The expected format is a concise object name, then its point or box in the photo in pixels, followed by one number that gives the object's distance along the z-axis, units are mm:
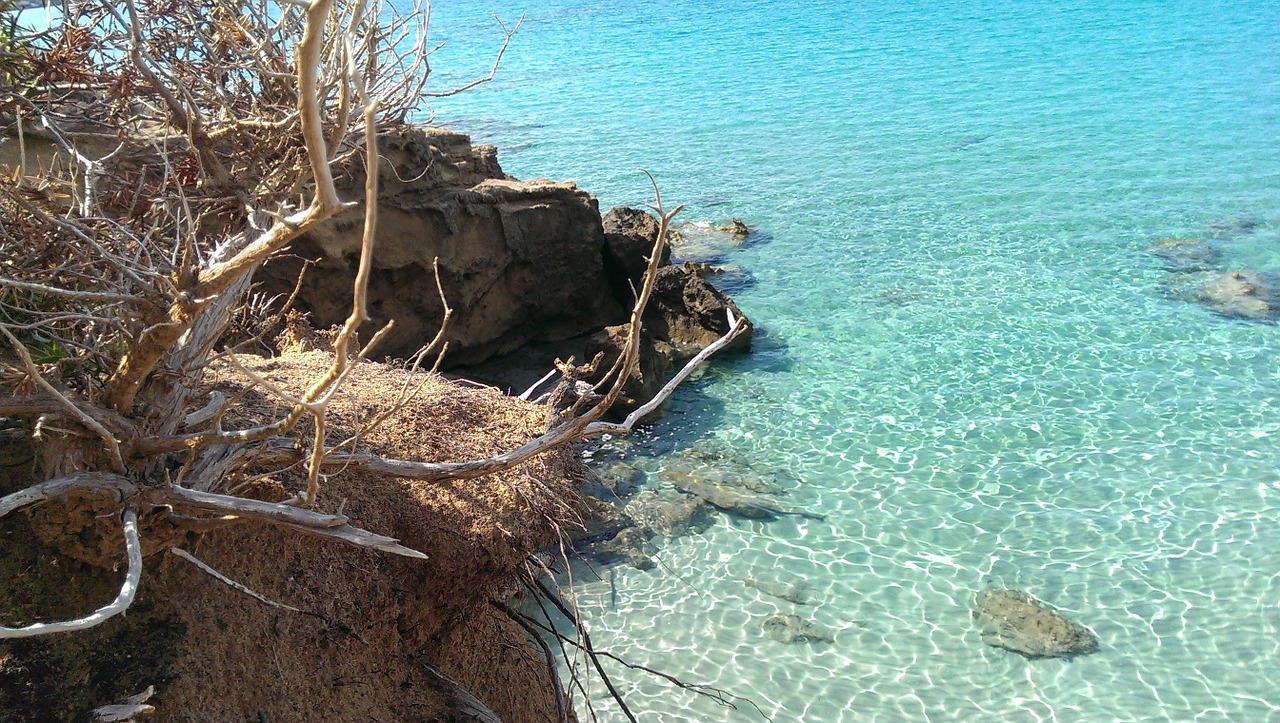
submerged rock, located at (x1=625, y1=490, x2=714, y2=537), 9469
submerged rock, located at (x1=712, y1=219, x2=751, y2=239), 17562
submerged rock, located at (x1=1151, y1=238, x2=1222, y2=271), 14602
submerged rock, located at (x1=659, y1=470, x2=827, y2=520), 9703
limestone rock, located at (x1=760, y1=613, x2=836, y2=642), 8141
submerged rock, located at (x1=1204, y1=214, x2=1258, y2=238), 15602
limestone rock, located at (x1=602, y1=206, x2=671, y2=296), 13086
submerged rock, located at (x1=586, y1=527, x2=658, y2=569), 9086
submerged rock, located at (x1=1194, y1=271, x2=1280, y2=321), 13031
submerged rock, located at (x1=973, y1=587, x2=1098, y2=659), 7926
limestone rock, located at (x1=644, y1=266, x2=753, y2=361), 12820
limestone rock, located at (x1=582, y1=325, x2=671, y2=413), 11039
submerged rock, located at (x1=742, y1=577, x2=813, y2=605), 8586
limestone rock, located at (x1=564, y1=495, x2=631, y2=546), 9297
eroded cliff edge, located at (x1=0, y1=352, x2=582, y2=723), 4203
